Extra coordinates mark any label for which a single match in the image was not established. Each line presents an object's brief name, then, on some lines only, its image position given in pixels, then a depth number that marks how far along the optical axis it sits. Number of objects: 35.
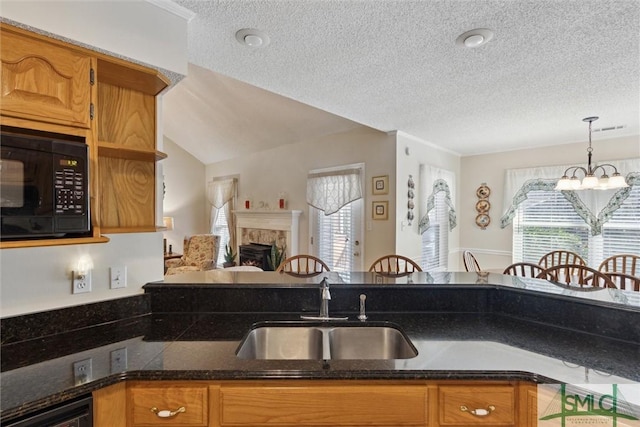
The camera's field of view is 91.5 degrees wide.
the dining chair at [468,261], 4.03
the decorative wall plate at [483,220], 4.99
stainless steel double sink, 1.56
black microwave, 1.09
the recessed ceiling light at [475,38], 1.78
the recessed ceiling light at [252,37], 1.81
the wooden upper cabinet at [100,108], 1.17
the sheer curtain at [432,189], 4.33
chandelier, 2.99
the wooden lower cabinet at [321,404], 1.10
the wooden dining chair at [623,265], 3.31
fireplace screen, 5.49
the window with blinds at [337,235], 4.36
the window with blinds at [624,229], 3.72
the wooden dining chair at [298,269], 2.19
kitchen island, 1.09
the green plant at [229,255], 6.09
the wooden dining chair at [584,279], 2.28
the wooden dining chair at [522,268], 2.76
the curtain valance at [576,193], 3.77
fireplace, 5.11
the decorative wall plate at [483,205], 4.99
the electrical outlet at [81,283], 1.47
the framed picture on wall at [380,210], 3.97
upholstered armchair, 5.39
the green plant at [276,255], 5.17
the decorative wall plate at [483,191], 4.99
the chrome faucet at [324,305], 1.59
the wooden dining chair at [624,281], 2.38
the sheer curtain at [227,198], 6.35
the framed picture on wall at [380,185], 3.98
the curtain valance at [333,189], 4.25
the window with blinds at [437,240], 4.60
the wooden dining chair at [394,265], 2.71
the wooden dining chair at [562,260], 4.09
